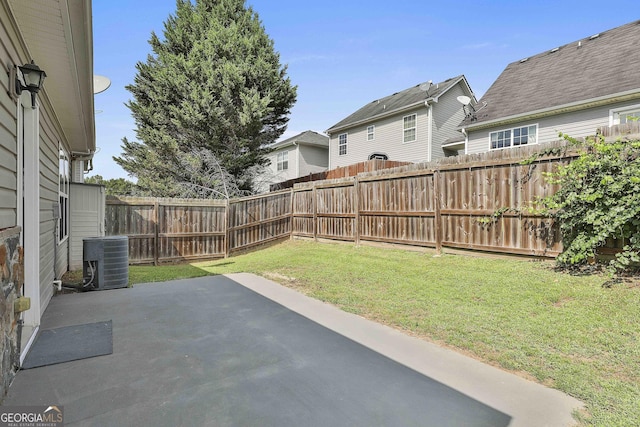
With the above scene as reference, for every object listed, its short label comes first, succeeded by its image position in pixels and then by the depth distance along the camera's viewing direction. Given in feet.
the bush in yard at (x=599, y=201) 14.40
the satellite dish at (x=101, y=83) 20.97
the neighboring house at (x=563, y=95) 31.86
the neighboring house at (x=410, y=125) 48.80
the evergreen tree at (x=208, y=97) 50.06
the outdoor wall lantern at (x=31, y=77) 10.03
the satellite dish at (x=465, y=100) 41.78
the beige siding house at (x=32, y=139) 8.34
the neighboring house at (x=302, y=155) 70.13
